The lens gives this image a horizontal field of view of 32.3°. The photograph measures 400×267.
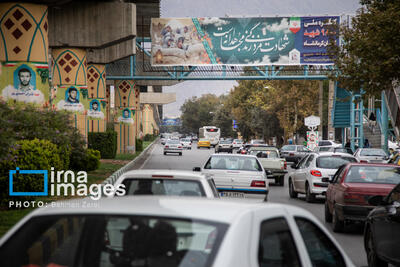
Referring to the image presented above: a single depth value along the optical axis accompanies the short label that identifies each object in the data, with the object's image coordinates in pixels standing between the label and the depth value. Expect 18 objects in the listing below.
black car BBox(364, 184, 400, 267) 9.02
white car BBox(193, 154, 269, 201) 17.42
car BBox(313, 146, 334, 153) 44.07
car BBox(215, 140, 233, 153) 66.19
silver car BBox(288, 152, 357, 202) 19.70
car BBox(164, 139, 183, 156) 62.53
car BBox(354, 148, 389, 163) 33.56
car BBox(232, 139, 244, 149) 88.50
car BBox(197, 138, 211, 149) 93.56
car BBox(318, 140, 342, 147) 56.33
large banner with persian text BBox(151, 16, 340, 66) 51.50
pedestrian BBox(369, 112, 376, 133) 47.41
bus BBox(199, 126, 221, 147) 105.60
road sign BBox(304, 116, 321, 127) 51.75
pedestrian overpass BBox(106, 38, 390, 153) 53.31
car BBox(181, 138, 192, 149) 89.75
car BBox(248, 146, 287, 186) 28.13
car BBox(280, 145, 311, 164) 48.34
